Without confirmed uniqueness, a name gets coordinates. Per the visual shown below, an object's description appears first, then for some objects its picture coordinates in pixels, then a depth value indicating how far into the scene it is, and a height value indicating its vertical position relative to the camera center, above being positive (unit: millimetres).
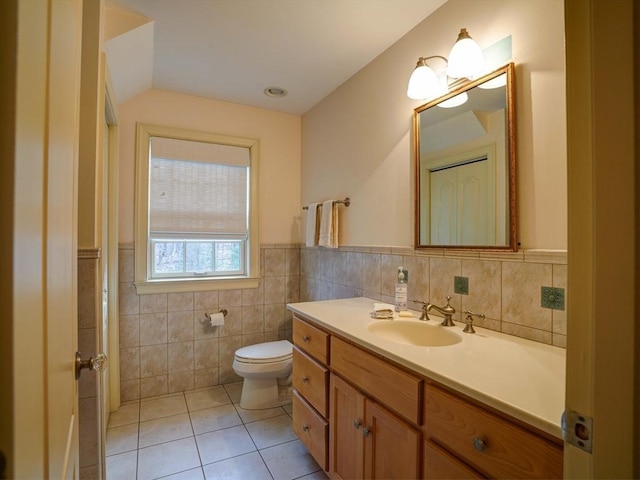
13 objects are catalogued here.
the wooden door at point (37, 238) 271 +6
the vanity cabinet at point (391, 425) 803 -600
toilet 2336 -960
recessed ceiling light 2635 +1258
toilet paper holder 2751 -608
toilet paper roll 2689 -636
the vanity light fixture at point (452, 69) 1415 +815
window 2586 +273
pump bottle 1756 -281
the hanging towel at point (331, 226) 2445 +130
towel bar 2398 +314
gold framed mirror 1375 +370
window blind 2639 +475
